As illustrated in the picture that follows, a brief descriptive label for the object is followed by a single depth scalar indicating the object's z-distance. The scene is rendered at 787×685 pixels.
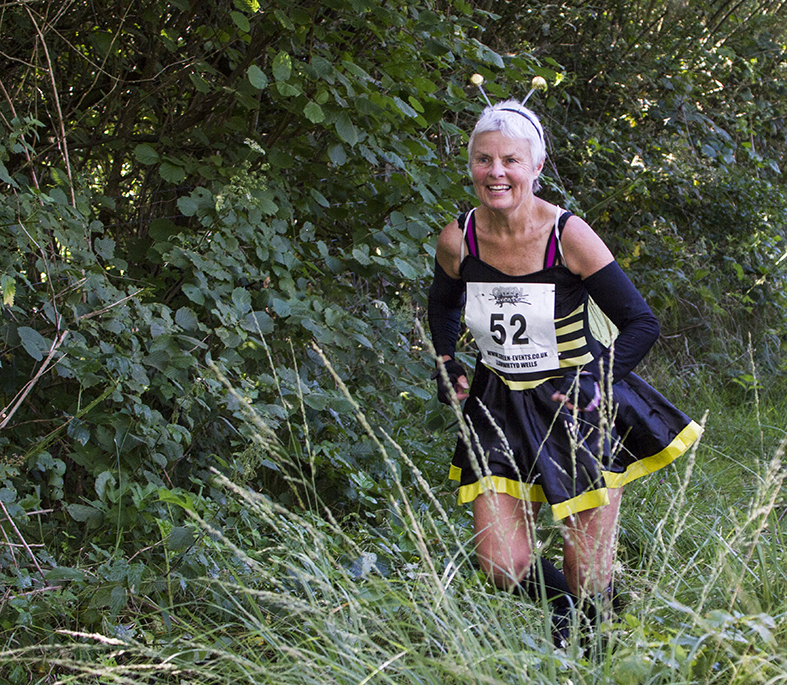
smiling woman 4.86
